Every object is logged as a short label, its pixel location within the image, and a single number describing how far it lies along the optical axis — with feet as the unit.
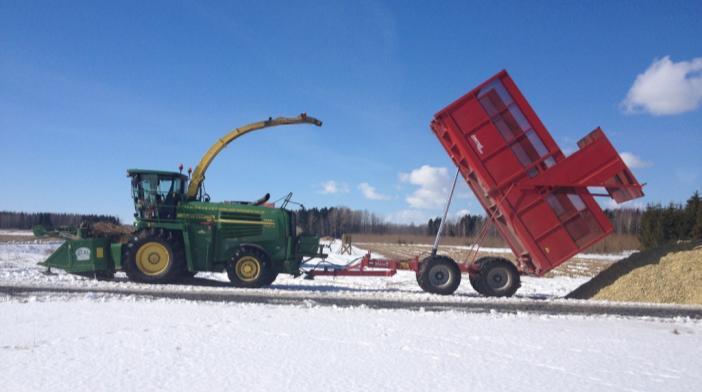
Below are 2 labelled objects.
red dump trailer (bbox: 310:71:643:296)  37.58
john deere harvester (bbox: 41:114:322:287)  39.86
